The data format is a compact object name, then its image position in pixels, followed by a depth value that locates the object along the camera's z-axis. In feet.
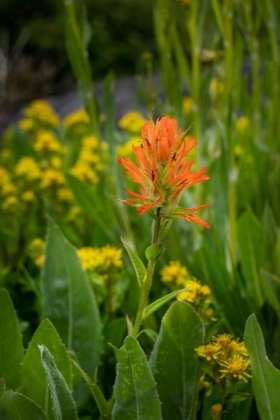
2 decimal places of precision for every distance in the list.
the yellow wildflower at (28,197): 3.14
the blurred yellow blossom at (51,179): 3.23
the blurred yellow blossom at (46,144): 3.58
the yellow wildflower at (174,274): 2.16
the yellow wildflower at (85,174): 3.38
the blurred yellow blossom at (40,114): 6.84
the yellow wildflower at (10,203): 3.05
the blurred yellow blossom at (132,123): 6.72
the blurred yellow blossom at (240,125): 7.16
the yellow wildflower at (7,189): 3.14
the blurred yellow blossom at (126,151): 3.66
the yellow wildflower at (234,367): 1.70
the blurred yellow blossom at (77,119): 7.21
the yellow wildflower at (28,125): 6.91
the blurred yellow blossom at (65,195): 3.32
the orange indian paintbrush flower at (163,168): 1.55
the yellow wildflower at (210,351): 1.73
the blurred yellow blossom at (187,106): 7.45
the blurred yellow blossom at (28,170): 3.32
